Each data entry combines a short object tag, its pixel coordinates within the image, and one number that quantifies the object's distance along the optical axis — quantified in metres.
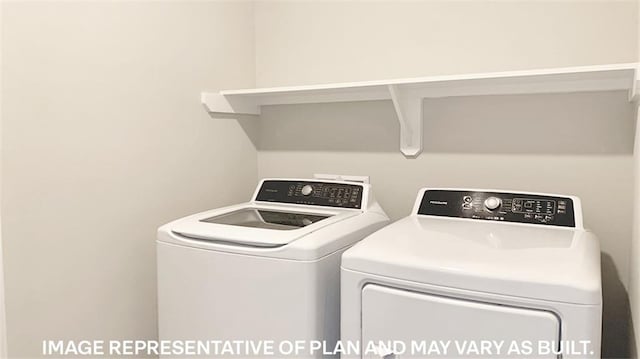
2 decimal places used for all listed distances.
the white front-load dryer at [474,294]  1.05
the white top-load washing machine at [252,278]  1.36
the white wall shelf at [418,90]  1.53
